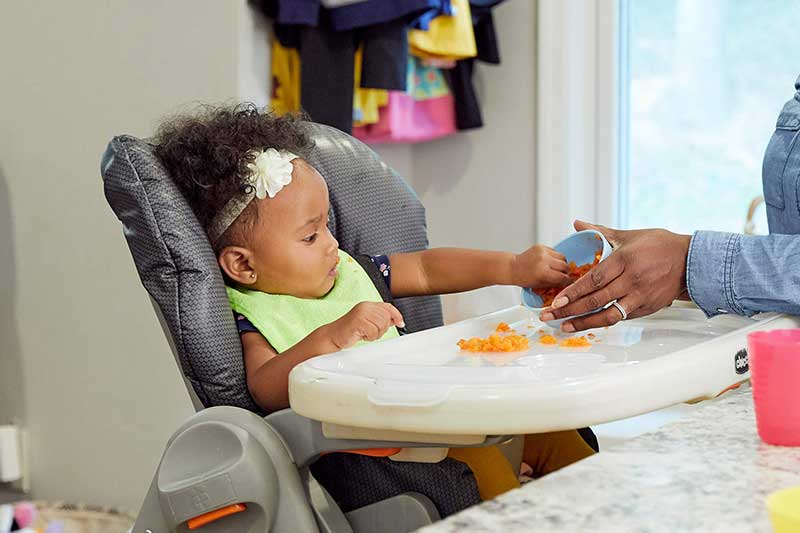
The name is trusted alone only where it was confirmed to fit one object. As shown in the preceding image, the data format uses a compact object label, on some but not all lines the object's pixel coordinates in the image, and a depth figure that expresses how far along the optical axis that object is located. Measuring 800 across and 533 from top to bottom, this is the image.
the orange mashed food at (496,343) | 1.16
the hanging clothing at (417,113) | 2.55
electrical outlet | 2.55
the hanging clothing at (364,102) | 2.44
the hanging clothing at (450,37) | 2.48
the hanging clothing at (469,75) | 2.66
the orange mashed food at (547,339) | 1.21
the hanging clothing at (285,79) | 2.39
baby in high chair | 1.37
